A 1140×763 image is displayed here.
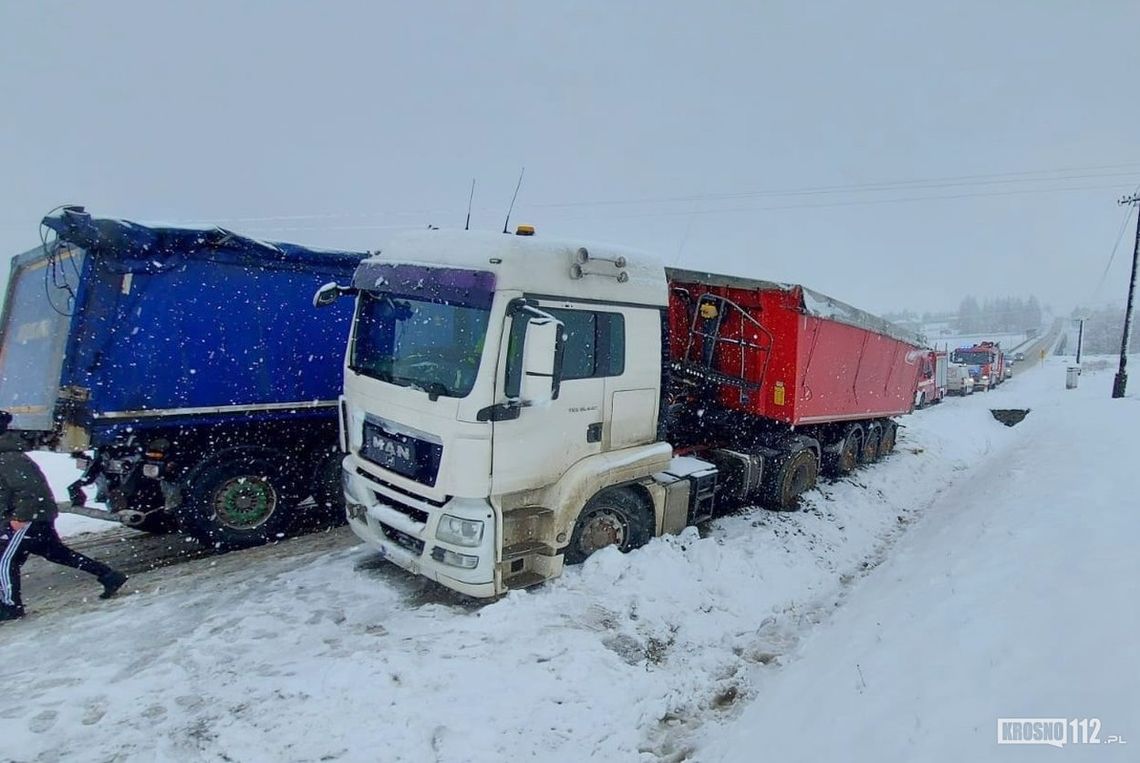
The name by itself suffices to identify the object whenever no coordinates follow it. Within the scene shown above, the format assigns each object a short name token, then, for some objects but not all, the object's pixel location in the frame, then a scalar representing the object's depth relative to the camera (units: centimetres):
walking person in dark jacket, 470
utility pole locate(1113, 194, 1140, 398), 2184
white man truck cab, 457
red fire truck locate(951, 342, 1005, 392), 3200
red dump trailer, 764
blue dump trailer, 568
